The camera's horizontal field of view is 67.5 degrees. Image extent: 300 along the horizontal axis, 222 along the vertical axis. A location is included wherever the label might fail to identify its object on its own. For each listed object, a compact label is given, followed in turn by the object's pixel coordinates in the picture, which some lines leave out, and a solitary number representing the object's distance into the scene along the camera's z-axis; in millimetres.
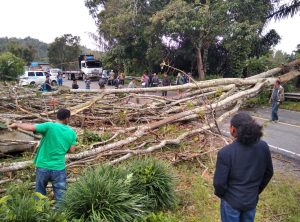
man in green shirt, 3178
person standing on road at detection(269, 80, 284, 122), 8036
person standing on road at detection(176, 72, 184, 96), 12709
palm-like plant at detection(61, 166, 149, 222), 2805
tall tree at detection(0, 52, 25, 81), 19816
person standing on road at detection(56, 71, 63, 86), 18521
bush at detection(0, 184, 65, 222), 2328
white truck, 25030
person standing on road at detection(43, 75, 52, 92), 10984
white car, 19137
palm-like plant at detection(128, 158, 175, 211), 3400
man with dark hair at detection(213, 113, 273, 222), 2262
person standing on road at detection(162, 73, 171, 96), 12734
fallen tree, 5178
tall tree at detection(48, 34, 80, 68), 42843
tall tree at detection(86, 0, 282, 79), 13141
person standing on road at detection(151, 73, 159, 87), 13746
